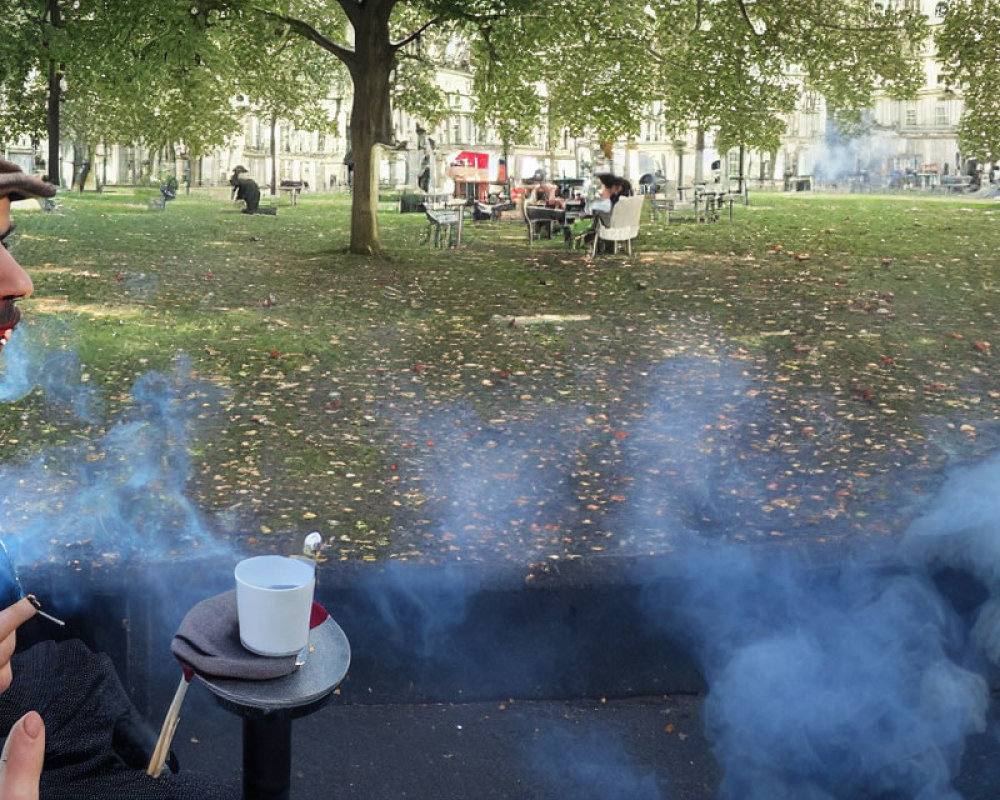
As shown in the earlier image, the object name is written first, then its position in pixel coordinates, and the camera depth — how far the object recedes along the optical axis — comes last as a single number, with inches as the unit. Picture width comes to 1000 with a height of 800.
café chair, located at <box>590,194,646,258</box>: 702.5
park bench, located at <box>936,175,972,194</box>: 2054.6
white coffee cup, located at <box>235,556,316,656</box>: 93.2
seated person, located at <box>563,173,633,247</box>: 702.5
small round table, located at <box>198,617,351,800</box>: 93.5
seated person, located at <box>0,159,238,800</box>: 87.5
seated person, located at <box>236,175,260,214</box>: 1195.9
